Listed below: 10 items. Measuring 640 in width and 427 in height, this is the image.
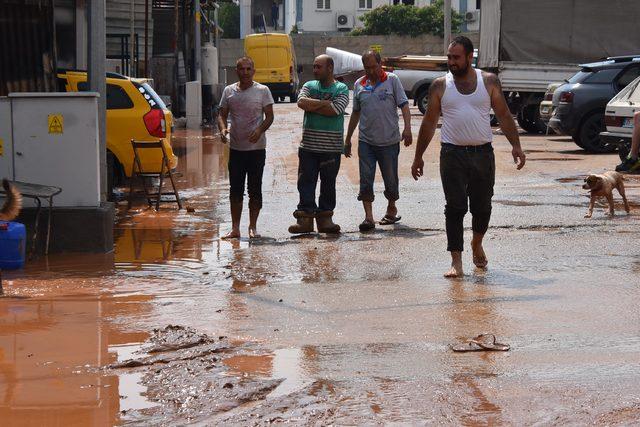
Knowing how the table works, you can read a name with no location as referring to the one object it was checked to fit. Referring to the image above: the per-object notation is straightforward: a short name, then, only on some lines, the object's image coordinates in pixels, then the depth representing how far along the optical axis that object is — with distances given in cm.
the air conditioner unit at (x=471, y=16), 8375
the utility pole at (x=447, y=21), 4383
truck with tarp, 2636
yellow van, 4884
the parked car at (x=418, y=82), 3531
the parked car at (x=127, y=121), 1465
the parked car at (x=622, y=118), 1777
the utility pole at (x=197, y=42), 3269
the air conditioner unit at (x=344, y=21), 9256
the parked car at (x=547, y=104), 2371
